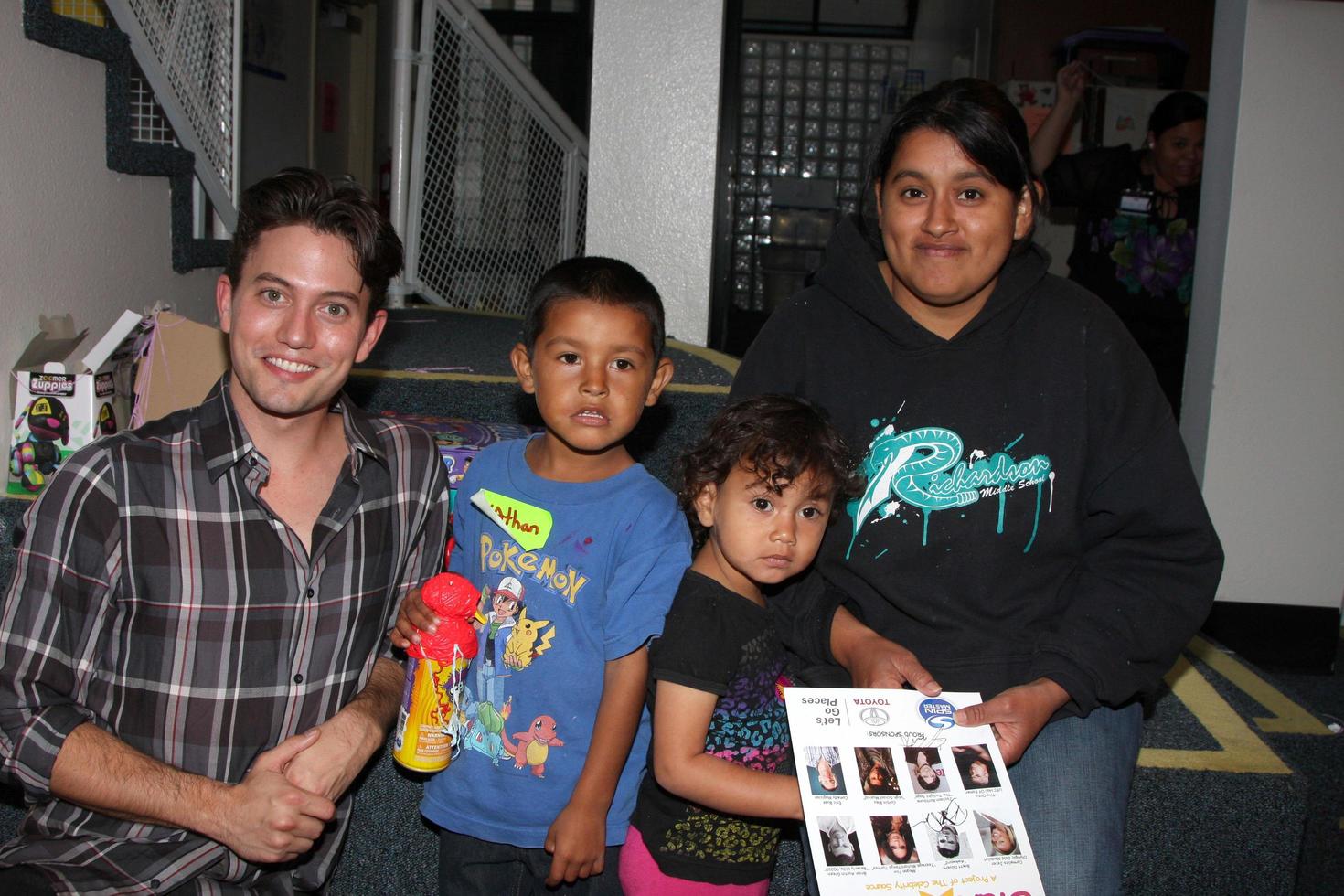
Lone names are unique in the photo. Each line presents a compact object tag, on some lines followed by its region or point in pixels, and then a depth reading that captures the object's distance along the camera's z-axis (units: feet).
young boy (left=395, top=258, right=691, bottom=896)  4.76
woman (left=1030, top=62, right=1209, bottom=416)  11.45
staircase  7.83
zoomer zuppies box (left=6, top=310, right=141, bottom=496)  7.39
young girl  4.47
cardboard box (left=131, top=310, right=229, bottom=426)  7.89
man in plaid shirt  4.28
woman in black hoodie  4.93
